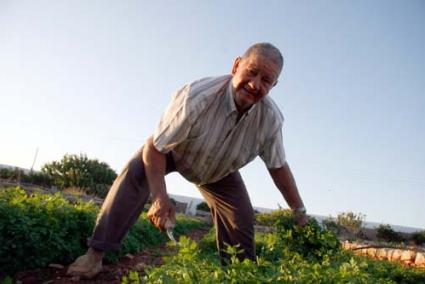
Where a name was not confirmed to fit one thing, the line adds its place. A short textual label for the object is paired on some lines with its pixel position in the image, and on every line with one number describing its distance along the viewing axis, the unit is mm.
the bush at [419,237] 26234
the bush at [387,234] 25875
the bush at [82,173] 27156
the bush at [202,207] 35972
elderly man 2920
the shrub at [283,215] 3916
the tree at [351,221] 28075
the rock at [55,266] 3797
